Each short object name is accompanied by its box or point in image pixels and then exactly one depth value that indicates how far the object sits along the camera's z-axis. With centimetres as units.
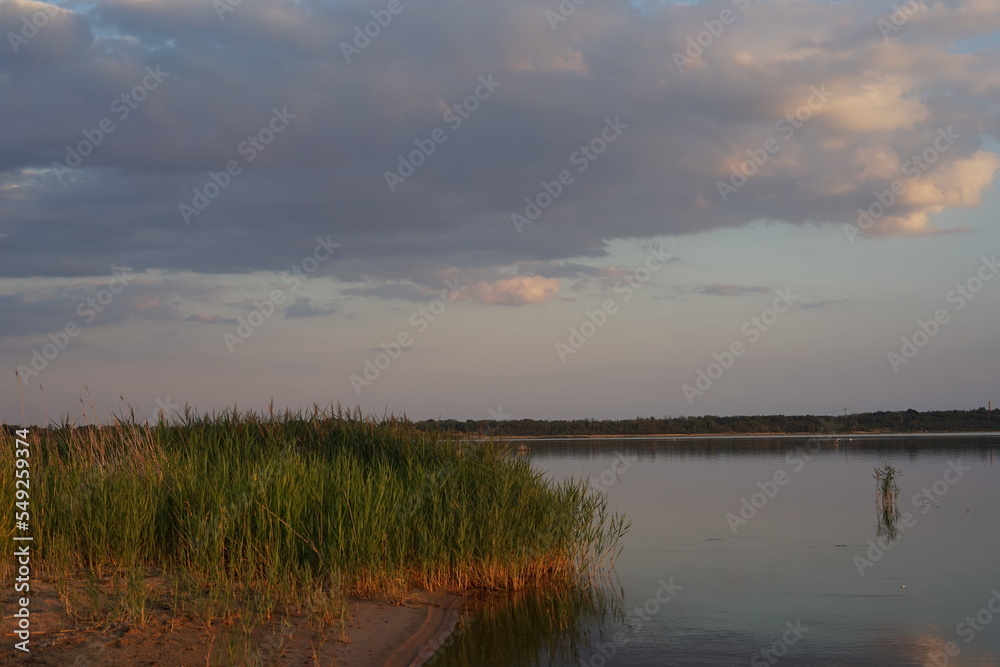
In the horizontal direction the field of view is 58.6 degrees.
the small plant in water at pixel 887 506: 2316
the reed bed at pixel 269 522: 1091
